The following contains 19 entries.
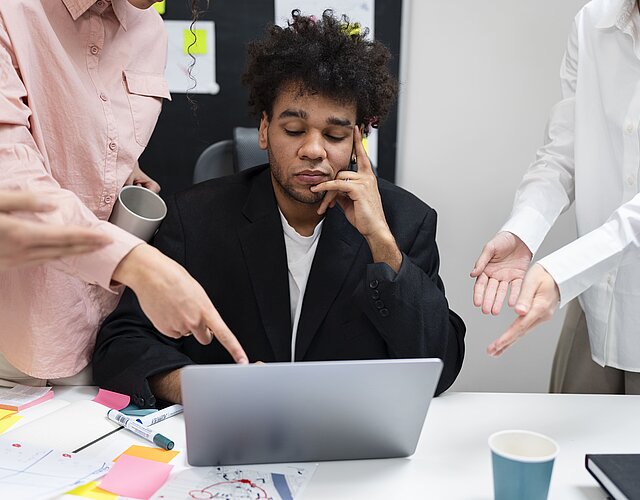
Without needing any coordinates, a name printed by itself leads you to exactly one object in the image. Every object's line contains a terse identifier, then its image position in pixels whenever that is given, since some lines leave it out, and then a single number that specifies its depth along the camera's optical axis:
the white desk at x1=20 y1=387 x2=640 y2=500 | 1.09
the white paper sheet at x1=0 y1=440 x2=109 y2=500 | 1.04
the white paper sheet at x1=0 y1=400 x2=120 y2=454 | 1.20
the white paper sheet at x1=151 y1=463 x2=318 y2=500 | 1.05
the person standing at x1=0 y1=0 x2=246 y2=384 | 1.09
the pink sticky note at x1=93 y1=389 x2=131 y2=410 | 1.36
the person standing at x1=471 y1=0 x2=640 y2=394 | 1.61
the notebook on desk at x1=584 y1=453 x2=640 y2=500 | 1.01
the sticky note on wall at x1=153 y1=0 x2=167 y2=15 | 2.36
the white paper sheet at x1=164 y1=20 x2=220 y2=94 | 2.39
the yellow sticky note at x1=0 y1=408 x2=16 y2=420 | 1.29
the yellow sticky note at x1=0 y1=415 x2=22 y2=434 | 1.25
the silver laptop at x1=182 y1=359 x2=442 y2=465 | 1.02
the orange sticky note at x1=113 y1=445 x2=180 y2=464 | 1.15
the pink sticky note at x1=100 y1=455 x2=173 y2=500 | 1.06
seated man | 1.53
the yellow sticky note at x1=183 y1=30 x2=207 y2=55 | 2.39
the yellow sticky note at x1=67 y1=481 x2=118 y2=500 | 1.05
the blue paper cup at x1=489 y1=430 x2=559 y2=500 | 0.96
